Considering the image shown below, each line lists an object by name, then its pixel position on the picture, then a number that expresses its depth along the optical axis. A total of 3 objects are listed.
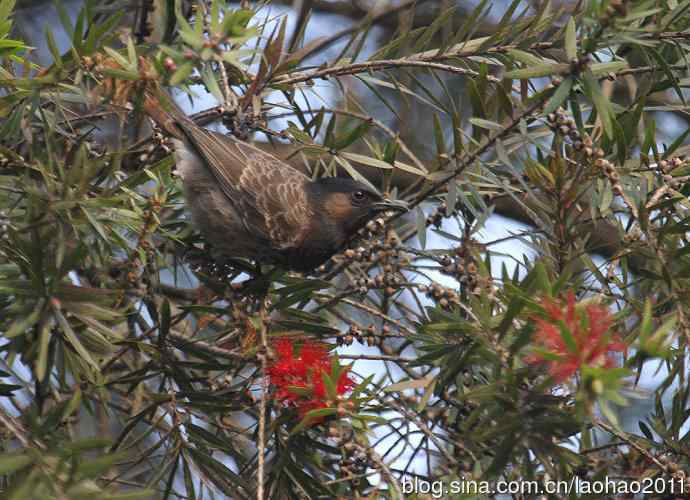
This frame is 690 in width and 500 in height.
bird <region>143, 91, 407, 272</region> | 8.73
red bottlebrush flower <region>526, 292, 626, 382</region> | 4.12
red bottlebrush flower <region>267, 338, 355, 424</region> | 5.38
